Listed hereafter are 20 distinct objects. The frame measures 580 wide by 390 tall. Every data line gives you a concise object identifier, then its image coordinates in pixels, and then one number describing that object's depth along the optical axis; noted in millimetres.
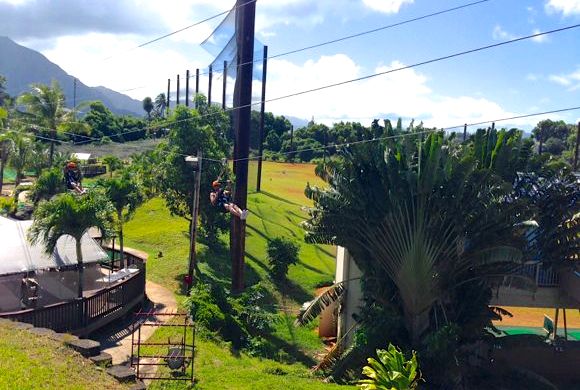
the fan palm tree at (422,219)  13531
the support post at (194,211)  16664
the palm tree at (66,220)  14047
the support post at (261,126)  33256
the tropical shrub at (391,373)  9688
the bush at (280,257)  24000
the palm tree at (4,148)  36094
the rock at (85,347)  9672
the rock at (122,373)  9133
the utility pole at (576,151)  43656
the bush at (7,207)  25416
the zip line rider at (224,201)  15617
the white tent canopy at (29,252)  14078
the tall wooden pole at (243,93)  16734
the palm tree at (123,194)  19006
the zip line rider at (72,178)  17534
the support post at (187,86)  62266
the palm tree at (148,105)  116688
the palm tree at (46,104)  33438
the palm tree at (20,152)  37625
